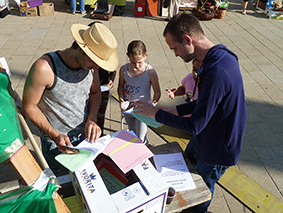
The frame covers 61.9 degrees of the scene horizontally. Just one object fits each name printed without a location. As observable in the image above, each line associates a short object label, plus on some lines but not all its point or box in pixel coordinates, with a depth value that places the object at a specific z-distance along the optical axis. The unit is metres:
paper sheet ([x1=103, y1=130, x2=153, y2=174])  1.62
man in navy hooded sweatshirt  1.61
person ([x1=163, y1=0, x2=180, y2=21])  8.72
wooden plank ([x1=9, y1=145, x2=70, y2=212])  1.26
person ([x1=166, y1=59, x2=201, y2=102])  3.22
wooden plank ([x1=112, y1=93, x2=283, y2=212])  2.30
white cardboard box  1.36
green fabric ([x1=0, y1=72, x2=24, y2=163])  1.26
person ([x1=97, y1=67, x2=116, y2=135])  3.10
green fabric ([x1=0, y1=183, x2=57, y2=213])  1.18
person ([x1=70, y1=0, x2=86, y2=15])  8.91
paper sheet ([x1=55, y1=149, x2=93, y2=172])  1.56
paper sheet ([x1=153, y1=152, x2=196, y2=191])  1.90
